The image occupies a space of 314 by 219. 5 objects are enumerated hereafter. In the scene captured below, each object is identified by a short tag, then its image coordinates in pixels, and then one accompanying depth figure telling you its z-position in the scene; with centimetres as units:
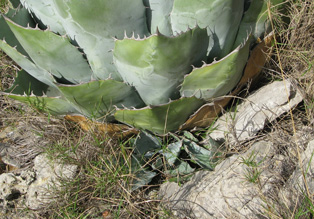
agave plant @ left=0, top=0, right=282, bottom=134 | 123
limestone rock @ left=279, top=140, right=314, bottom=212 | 134
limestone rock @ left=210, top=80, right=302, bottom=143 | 161
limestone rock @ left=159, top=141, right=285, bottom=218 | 142
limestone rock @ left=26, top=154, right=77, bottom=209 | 169
